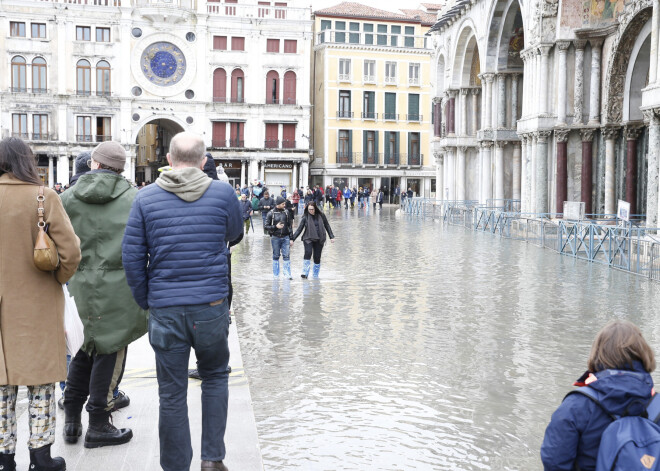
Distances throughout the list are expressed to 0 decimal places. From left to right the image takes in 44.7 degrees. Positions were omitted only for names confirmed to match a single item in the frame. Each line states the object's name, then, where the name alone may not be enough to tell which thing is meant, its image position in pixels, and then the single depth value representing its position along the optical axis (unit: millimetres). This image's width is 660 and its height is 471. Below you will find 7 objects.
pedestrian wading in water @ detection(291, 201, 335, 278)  14695
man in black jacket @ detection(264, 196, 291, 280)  14727
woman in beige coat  4766
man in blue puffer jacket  4727
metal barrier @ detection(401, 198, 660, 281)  15461
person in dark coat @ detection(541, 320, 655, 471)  3348
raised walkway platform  5305
